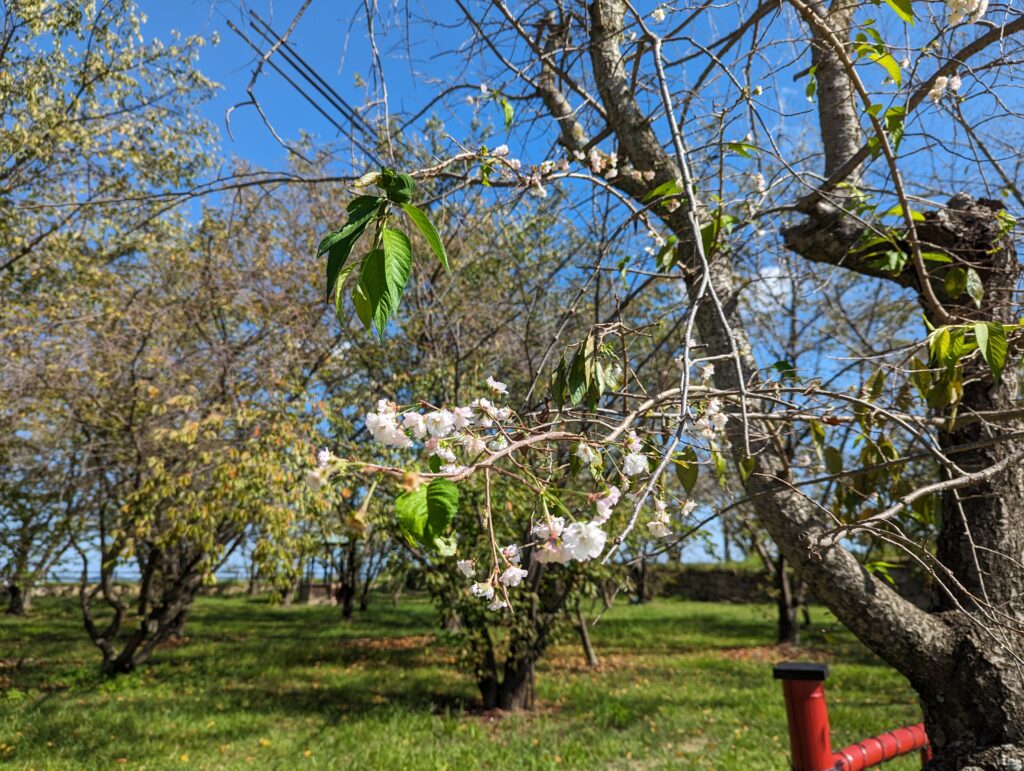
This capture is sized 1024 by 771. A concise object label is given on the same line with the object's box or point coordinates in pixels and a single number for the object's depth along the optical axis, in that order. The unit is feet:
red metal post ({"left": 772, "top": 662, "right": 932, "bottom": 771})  6.80
